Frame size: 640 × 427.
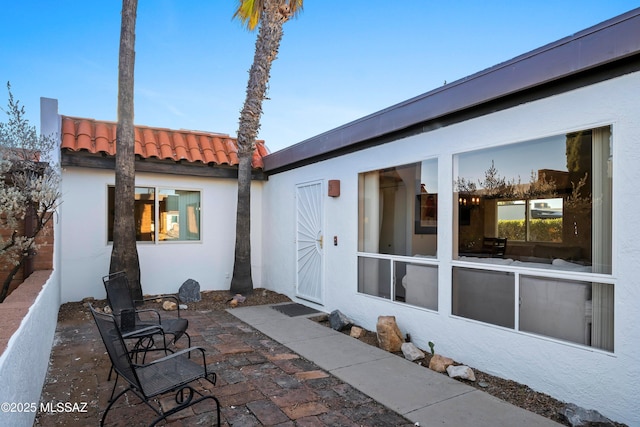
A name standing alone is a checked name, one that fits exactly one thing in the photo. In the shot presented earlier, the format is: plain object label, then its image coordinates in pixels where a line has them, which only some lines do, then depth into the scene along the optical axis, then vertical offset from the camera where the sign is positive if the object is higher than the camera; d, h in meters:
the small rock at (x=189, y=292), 7.73 -1.68
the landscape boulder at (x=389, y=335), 4.81 -1.61
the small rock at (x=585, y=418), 2.93 -1.65
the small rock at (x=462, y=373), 3.91 -1.71
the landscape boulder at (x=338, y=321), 5.82 -1.72
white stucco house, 3.10 -0.02
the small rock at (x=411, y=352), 4.52 -1.72
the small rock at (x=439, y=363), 4.20 -1.72
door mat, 6.84 -1.86
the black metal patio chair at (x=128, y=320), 3.95 -1.23
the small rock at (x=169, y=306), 7.00 -1.81
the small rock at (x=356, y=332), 5.47 -1.78
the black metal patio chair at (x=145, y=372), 2.66 -1.31
